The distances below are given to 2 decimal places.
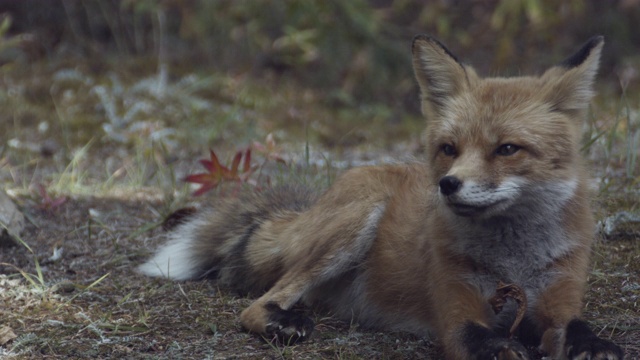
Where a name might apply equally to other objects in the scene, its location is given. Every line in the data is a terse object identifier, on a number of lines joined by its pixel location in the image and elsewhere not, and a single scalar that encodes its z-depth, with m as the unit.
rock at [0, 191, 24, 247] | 8.66
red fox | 6.11
